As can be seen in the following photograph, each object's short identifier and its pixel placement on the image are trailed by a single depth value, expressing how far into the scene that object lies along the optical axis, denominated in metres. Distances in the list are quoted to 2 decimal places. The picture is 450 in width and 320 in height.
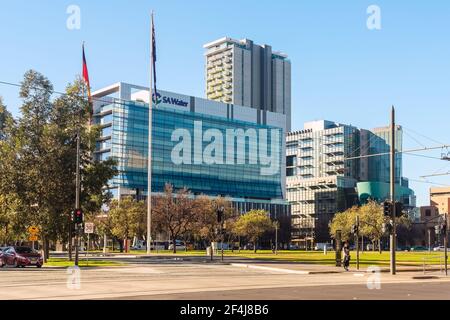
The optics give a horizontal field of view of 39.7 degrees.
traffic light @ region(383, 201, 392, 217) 35.88
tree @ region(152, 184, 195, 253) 92.31
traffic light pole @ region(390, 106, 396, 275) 35.53
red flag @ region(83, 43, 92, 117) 56.25
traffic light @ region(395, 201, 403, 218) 36.33
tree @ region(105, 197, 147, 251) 100.69
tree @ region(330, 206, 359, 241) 121.19
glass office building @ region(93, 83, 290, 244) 152.88
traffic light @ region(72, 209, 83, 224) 41.25
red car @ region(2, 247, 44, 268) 44.09
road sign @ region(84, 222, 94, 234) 43.34
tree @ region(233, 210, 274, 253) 113.12
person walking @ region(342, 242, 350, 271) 40.22
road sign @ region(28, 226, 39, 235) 48.22
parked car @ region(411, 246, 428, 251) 170.23
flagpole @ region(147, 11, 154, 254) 77.18
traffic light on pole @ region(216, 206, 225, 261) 54.96
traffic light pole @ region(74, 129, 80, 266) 41.53
